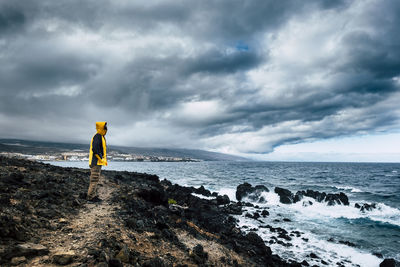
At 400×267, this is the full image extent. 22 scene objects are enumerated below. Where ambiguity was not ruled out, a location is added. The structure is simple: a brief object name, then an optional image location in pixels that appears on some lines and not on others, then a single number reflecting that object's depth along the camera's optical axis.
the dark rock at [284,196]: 29.77
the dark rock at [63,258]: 4.03
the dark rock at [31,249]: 4.02
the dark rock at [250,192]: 31.70
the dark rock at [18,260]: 3.72
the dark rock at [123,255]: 4.81
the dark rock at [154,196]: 12.24
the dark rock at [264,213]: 22.14
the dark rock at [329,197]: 29.22
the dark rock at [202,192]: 32.66
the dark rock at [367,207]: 25.60
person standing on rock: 8.62
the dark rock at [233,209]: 22.64
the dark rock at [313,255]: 12.44
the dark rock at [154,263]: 4.91
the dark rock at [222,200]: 27.35
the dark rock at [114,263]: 4.36
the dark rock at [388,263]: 11.46
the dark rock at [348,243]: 14.62
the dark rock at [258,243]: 11.37
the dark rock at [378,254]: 12.97
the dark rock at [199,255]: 6.60
